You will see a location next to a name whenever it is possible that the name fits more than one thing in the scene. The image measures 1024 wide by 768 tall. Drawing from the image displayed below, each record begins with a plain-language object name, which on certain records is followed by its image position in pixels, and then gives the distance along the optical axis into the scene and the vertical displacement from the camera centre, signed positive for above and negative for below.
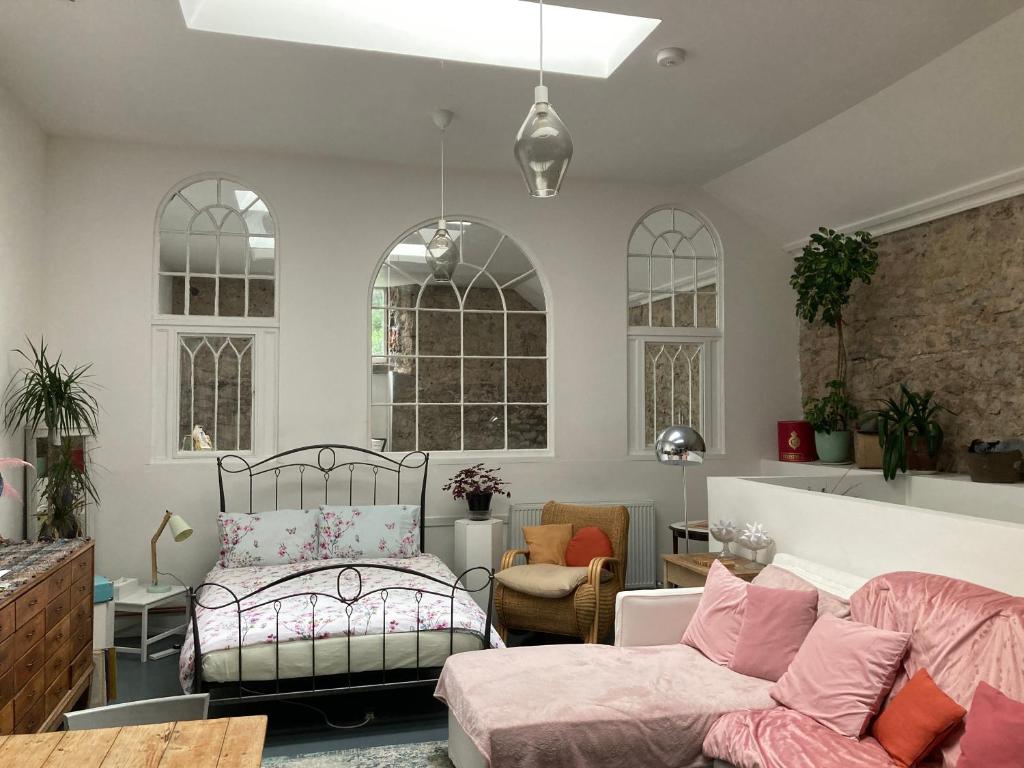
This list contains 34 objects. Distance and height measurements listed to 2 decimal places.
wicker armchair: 4.95 -1.23
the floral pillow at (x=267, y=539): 5.22 -0.83
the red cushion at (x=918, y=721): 2.49 -0.97
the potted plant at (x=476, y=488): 5.84 -0.57
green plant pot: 6.15 -0.29
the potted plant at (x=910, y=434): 5.25 -0.17
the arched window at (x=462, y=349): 6.21 +0.47
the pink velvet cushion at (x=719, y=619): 3.53 -0.93
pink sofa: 2.51 -0.80
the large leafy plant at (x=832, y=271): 5.73 +0.97
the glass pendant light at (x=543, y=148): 2.36 +0.75
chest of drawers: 3.00 -0.95
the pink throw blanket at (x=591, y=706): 2.84 -1.09
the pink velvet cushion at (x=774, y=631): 3.27 -0.90
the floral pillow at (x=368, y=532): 5.39 -0.81
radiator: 6.42 -1.09
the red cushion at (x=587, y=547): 5.61 -0.95
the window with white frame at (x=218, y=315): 5.79 +0.67
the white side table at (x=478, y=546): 5.70 -0.96
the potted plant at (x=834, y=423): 6.11 -0.11
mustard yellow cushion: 5.66 -0.93
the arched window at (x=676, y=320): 6.68 +0.73
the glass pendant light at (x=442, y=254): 4.73 +0.90
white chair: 2.33 -0.87
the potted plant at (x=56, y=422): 4.61 -0.07
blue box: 4.52 -1.00
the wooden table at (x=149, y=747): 2.03 -0.86
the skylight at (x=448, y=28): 4.05 +1.96
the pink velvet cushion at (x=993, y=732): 2.17 -0.88
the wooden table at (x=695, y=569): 4.22 -0.85
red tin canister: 6.45 -0.27
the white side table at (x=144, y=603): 4.95 -1.17
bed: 3.86 -1.00
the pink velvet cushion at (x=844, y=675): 2.76 -0.93
